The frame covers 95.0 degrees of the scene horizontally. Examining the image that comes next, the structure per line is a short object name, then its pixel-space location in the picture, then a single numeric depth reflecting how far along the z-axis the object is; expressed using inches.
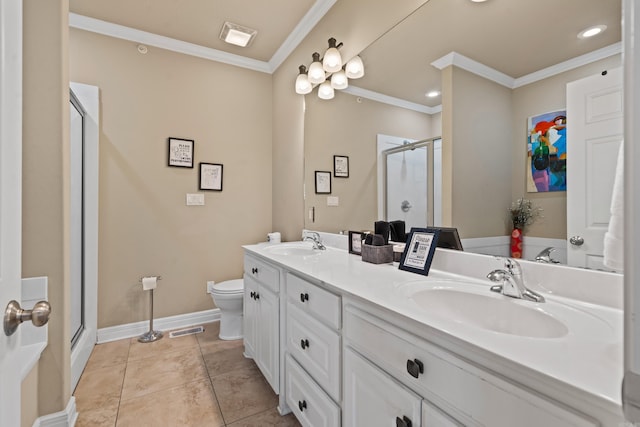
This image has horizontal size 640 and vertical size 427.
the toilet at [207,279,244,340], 94.7
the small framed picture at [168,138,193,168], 105.1
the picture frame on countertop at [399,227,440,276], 49.7
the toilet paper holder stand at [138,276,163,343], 96.8
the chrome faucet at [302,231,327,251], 83.1
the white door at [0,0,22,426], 21.8
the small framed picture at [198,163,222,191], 110.3
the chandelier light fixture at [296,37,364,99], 78.7
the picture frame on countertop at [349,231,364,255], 70.7
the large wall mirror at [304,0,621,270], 39.0
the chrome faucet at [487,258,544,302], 36.6
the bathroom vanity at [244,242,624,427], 21.7
